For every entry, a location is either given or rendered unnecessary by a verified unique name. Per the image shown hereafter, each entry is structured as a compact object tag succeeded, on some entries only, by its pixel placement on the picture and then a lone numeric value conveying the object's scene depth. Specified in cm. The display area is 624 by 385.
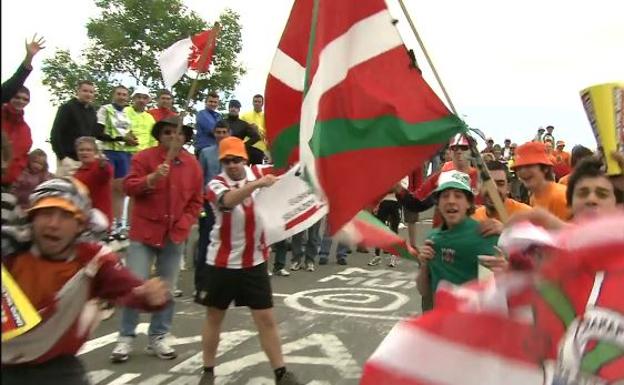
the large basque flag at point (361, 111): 359
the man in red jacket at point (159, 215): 602
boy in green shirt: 414
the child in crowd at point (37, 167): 705
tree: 3275
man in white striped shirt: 533
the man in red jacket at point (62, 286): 291
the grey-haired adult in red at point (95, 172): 684
